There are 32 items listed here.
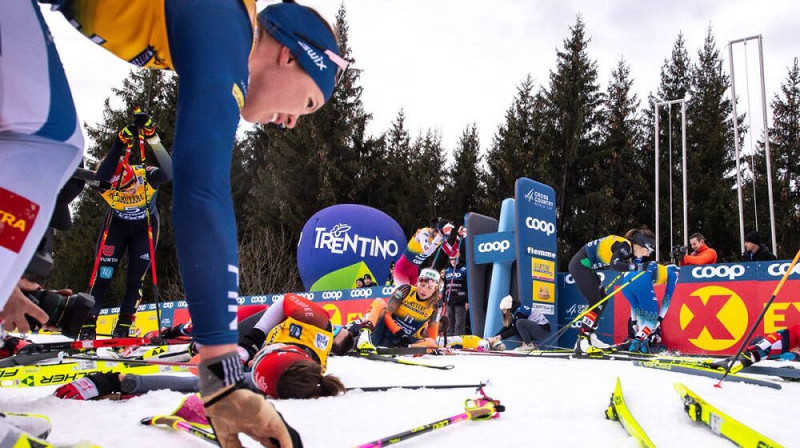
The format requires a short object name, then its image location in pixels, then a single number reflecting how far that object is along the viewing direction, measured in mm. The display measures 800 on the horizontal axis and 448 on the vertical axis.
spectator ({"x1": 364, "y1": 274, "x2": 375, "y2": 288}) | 12933
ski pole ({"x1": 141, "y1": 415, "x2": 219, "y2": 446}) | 1645
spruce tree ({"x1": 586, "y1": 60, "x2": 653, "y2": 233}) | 23203
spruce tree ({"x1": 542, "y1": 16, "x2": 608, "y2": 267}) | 23500
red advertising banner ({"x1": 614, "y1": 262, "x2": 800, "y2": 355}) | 7121
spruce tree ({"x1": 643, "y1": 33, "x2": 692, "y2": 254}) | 22281
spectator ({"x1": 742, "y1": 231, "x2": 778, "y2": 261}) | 8250
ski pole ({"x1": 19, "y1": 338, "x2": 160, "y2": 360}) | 4295
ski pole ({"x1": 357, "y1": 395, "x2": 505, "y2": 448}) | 1737
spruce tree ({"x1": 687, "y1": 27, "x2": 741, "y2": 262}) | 21891
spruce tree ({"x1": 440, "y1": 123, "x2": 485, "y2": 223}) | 28562
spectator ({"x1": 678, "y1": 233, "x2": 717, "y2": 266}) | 8617
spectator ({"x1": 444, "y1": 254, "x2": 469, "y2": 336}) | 11070
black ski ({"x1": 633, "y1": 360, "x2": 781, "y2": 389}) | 4009
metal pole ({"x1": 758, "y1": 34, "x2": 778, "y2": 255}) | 11711
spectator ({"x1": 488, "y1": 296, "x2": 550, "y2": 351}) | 8562
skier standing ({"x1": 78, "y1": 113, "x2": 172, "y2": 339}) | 5750
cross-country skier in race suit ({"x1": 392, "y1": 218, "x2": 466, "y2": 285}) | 7723
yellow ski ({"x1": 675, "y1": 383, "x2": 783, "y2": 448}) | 1798
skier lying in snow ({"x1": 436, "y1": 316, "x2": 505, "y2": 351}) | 8328
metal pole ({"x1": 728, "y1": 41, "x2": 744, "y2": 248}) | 12609
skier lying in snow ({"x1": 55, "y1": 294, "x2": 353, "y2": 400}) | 2551
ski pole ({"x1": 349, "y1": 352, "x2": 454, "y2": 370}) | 4805
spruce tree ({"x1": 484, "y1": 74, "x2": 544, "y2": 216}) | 25453
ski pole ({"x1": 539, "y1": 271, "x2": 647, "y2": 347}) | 7629
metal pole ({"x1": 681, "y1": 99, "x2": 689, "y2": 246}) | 13503
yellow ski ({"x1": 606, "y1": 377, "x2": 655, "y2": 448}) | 1876
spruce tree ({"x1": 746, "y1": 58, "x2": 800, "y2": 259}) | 20500
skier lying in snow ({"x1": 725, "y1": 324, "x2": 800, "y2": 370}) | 4754
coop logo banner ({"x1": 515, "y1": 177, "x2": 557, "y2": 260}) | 9539
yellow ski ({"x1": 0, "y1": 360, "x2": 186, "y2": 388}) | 2832
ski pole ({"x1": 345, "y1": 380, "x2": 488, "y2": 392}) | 3210
